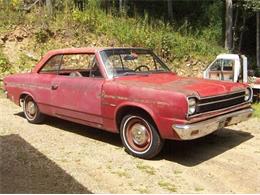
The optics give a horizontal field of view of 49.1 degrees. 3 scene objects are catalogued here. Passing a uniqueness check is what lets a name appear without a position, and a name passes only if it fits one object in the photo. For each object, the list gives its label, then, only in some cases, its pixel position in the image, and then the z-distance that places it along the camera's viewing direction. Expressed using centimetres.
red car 387
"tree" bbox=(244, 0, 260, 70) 961
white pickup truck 763
